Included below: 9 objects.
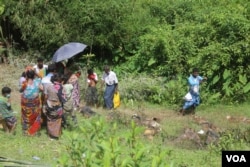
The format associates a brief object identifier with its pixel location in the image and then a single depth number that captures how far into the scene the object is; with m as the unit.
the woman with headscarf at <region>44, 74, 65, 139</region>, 10.15
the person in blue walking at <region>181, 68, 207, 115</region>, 12.54
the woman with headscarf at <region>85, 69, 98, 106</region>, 12.95
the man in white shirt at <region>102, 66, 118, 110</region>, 12.66
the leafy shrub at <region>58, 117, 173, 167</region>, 3.60
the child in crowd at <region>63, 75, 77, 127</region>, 10.39
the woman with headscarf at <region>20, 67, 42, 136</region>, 10.17
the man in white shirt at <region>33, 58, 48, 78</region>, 11.98
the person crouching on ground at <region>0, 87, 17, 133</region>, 10.09
